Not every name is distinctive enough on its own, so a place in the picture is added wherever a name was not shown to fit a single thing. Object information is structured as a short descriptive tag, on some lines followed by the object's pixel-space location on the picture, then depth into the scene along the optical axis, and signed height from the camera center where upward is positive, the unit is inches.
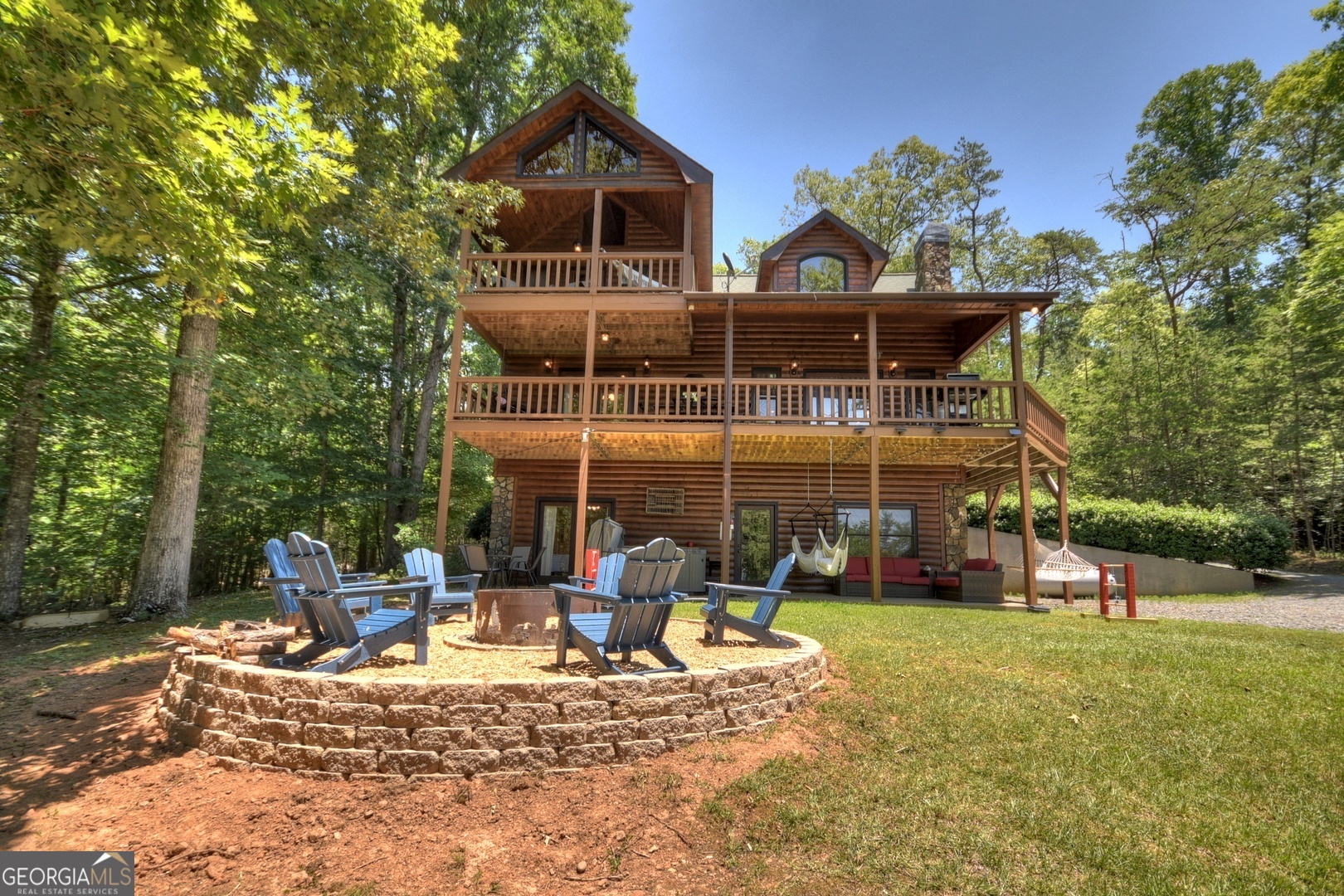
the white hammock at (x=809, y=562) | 391.9 -27.2
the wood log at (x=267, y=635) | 175.0 -39.8
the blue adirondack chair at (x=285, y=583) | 190.8 -25.9
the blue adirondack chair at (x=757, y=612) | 207.5 -33.7
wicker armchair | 441.1 -43.3
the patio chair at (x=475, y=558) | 380.5 -28.9
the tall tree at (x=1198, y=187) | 841.5 +549.7
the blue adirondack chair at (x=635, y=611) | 152.1 -25.3
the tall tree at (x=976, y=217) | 1013.8 +564.0
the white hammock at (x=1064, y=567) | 388.8 -25.8
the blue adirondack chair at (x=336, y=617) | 152.2 -29.3
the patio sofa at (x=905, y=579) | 486.0 -45.1
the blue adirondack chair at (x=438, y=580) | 220.7 -29.7
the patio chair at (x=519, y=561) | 505.7 -40.1
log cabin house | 437.4 +128.6
